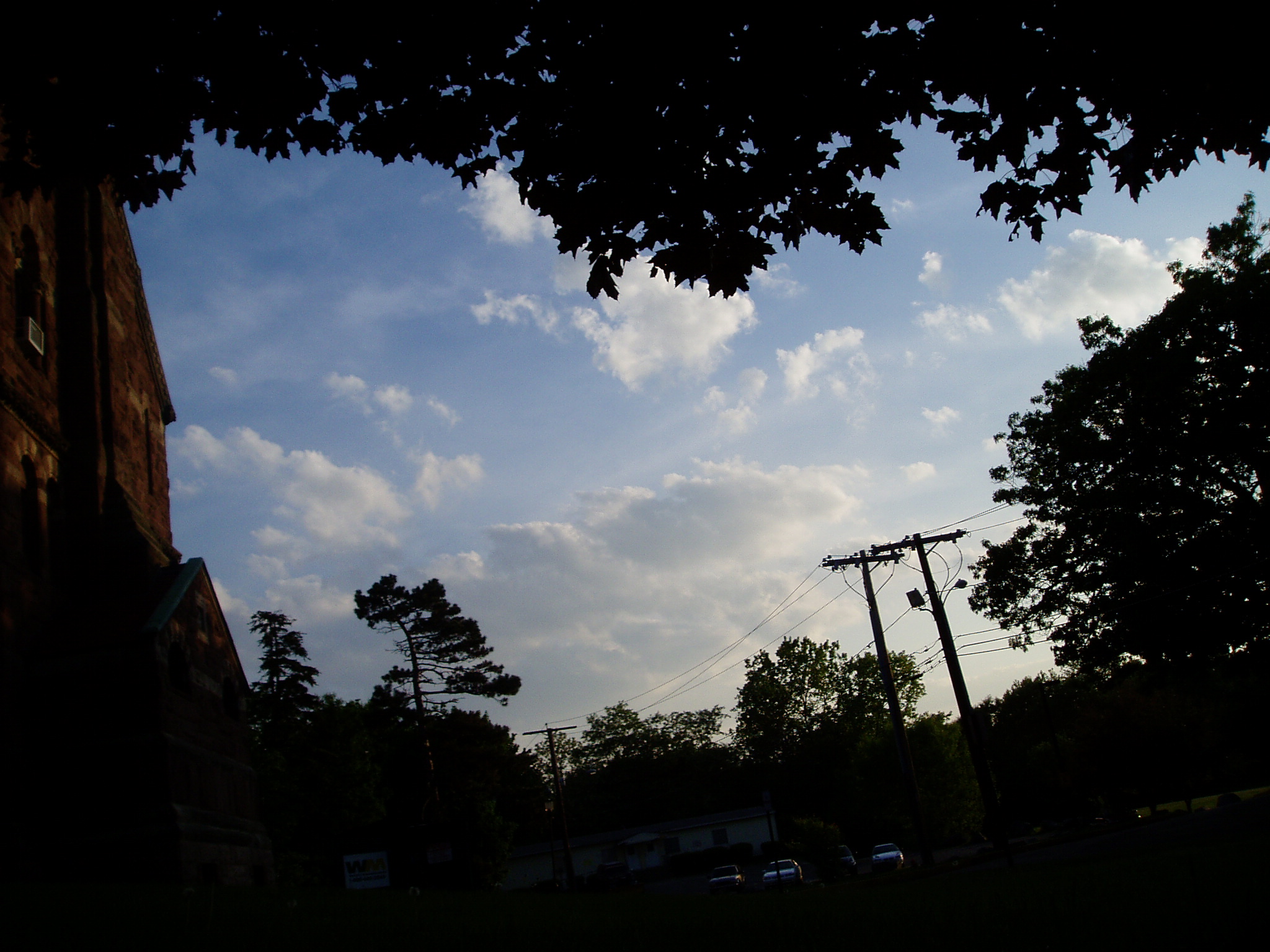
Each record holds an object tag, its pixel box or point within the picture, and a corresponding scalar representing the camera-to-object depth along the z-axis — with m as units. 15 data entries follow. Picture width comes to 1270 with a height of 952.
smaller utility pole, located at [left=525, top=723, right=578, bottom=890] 43.69
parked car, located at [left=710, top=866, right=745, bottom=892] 43.31
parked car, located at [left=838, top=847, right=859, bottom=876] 37.25
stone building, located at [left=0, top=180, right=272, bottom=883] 13.59
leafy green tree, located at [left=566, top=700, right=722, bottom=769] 92.62
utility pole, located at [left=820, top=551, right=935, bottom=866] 30.02
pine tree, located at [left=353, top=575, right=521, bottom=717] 47.69
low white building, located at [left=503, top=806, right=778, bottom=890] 72.38
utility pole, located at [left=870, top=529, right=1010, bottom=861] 24.33
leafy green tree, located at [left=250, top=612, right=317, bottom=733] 51.31
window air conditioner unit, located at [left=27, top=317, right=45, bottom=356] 16.75
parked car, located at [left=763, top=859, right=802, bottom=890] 39.75
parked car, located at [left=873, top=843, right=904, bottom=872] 41.72
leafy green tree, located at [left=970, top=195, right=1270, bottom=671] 23.44
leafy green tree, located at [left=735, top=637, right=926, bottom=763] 70.06
